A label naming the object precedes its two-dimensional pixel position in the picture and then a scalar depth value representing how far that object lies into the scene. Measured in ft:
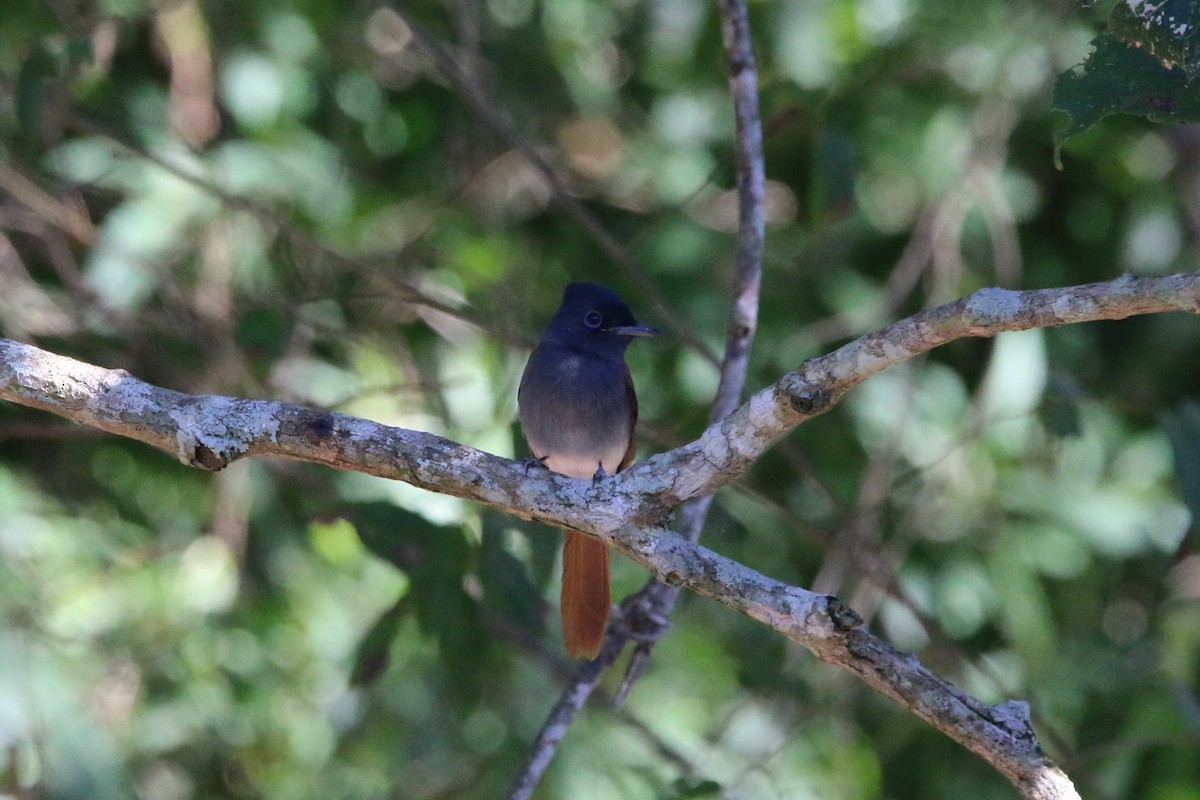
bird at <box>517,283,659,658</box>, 29.86
